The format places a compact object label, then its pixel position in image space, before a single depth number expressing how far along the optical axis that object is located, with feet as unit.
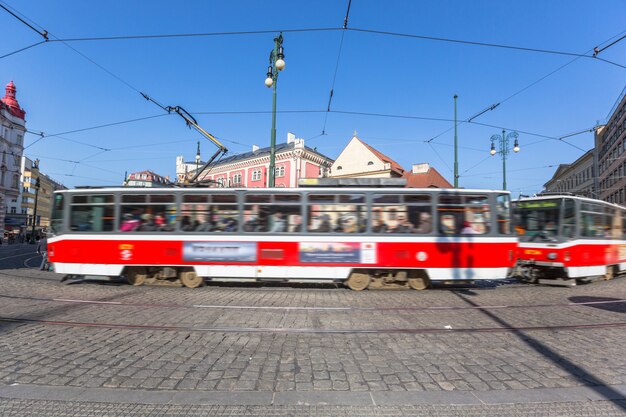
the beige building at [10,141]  163.02
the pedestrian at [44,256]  41.94
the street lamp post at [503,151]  76.84
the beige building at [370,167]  151.33
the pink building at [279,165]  164.25
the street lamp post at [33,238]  135.03
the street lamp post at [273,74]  38.47
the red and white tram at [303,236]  30.07
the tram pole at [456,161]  62.13
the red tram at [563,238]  35.24
